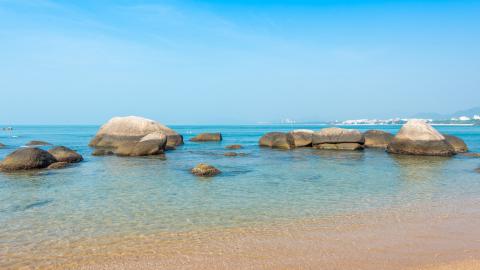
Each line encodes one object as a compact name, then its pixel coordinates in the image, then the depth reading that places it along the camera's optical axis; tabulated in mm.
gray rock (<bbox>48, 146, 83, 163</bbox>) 20453
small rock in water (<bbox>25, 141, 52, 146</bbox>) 37806
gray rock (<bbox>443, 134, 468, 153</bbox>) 27594
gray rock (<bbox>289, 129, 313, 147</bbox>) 32312
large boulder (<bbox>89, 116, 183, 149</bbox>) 33938
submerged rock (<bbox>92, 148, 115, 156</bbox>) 25266
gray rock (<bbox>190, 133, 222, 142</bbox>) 45181
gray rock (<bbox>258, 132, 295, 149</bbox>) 32219
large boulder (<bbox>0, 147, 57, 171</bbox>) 17625
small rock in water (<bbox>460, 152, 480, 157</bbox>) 24517
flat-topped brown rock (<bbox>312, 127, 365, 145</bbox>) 30016
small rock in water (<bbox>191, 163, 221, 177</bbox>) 15747
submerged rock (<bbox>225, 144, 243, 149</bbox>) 32291
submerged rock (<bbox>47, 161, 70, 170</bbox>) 18266
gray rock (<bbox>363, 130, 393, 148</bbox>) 32250
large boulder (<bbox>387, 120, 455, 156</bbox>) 24656
